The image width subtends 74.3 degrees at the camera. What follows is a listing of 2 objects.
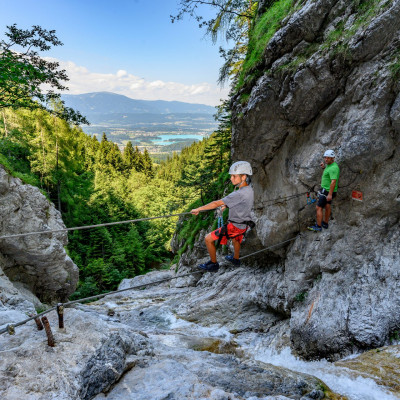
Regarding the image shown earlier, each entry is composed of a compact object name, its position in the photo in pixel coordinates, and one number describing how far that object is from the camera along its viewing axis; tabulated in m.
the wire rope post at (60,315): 4.36
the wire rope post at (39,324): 4.57
